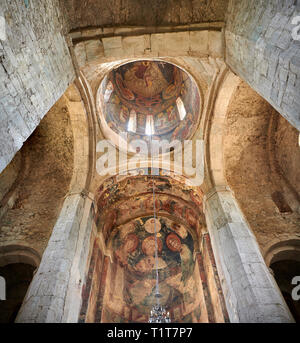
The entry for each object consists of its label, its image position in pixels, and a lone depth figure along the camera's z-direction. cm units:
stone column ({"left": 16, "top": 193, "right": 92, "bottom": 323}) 402
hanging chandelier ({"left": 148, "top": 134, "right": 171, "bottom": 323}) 539
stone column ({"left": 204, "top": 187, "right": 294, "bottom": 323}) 402
